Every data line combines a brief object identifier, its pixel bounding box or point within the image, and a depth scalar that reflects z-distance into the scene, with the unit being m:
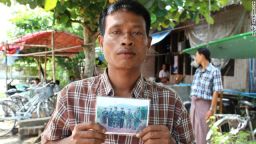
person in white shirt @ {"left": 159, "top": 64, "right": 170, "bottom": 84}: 10.04
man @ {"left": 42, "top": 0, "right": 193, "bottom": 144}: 1.46
